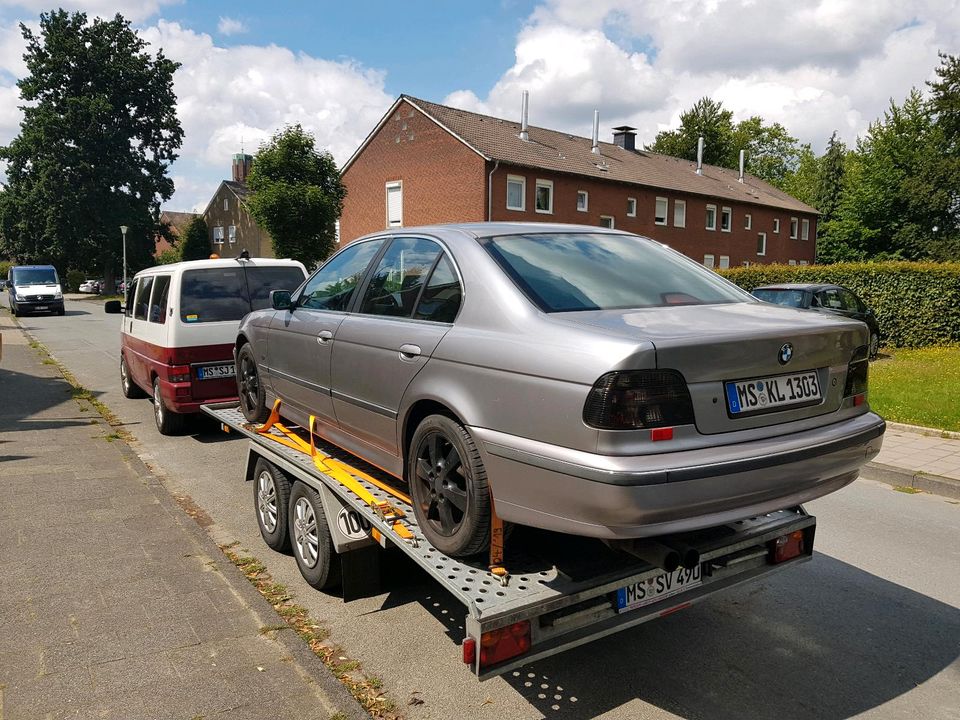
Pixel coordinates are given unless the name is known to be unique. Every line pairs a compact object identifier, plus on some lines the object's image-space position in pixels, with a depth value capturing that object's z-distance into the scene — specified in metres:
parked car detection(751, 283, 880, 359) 14.33
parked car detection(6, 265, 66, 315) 30.72
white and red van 7.85
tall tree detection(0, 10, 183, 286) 47.28
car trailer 2.72
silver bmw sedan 2.59
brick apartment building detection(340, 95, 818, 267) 34.91
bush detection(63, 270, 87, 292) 59.78
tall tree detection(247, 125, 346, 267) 36.56
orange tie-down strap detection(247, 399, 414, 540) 3.46
